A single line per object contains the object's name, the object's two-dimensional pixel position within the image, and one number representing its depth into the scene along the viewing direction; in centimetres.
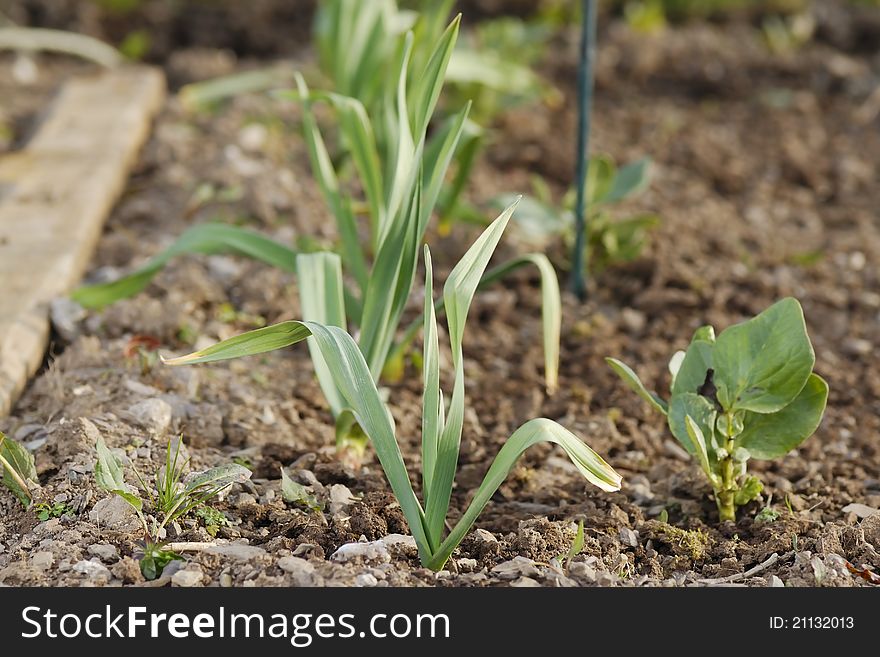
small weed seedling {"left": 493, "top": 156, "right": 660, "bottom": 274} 300
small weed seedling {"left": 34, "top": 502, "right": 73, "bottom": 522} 270
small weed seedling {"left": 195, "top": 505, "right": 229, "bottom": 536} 269
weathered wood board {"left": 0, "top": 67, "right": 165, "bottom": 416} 288
